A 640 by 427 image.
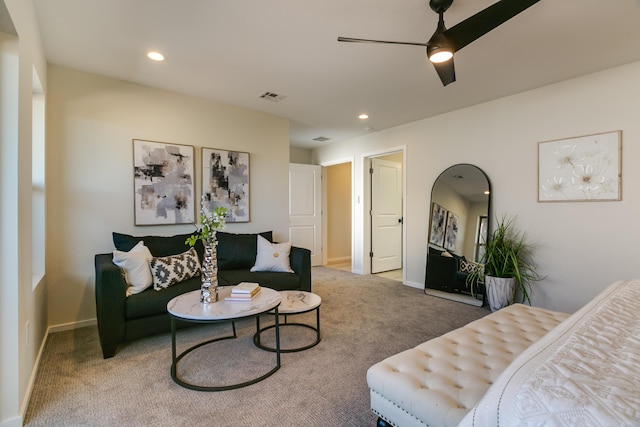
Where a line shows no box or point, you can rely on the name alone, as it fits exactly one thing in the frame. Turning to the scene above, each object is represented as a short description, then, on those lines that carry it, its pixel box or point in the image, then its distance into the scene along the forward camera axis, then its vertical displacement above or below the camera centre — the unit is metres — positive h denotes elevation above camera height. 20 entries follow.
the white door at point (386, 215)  5.42 -0.08
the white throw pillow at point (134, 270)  2.56 -0.51
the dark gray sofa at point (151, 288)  2.32 -0.69
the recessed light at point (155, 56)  2.60 +1.35
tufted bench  1.18 -0.73
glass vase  2.17 -0.49
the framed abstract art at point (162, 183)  3.23 +0.30
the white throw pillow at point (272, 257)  3.38 -0.53
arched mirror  3.80 -0.23
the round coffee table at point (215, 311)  1.90 -0.67
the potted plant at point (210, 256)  2.18 -0.34
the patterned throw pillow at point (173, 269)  2.67 -0.54
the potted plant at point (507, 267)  3.23 -0.62
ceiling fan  1.59 +1.05
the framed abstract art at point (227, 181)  3.68 +0.37
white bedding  0.70 -0.47
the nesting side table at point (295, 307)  2.36 -0.77
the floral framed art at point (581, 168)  2.85 +0.43
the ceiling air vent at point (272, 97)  3.49 +1.34
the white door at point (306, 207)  5.68 +0.06
